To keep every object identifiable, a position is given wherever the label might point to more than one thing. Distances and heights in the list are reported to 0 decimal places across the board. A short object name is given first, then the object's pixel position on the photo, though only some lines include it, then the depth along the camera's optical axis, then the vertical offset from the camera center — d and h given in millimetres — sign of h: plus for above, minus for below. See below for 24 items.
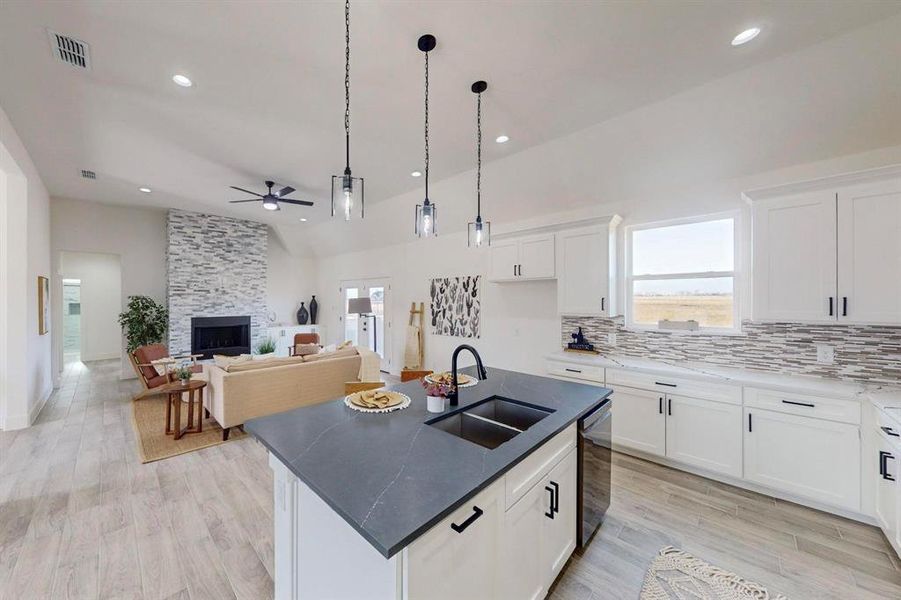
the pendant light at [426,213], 2133 +580
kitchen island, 1036 -746
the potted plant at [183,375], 3934 -872
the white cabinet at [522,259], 4273 +521
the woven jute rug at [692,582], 1854 -1605
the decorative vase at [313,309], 8977 -269
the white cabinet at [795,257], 2600 +320
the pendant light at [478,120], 2574 +1560
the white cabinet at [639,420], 3189 -1173
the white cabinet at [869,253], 2389 +319
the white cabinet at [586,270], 3795 +324
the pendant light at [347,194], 1923 +607
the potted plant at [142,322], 6230 -430
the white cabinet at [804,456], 2416 -1188
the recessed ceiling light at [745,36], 2071 +1612
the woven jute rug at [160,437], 3504 -1549
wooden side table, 3791 -1172
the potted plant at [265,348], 7383 -1063
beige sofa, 3779 -1038
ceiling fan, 4602 +1364
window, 3412 +256
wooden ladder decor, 6320 -369
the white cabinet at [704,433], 2844 -1176
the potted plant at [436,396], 1891 -539
